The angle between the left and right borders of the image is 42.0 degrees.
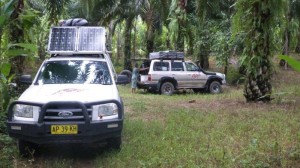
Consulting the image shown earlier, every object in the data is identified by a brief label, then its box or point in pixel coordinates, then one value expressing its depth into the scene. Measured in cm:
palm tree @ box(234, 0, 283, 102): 1203
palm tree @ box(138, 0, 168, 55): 2239
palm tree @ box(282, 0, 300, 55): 2477
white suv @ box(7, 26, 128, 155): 612
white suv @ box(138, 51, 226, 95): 1941
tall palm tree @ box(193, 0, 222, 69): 2334
